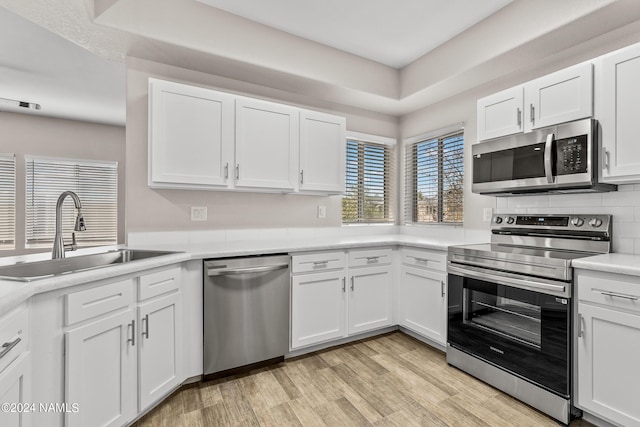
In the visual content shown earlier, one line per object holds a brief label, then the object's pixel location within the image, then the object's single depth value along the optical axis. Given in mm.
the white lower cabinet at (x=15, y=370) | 986
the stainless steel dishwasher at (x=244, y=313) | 2137
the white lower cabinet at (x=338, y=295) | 2500
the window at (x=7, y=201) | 4445
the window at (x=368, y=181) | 3654
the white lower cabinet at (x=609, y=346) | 1523
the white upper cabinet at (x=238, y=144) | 2301
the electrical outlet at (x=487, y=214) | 2824
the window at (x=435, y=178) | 3211
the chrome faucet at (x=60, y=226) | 1828
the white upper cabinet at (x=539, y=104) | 1967
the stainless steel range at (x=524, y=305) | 1760
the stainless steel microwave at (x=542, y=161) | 1918
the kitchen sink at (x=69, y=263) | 1560
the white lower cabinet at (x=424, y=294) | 2555
